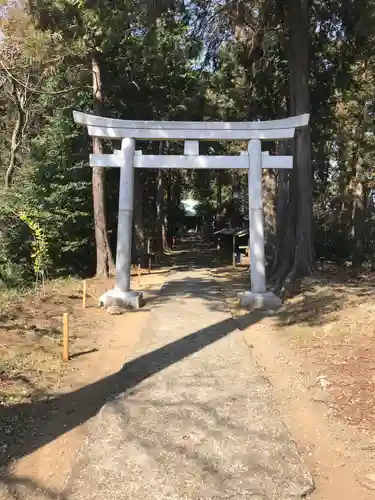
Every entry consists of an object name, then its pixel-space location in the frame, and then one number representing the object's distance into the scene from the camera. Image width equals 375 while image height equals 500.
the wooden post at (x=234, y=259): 22.91
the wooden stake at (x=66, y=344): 7.17
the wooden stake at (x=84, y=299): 11.20
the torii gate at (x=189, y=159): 11.44
